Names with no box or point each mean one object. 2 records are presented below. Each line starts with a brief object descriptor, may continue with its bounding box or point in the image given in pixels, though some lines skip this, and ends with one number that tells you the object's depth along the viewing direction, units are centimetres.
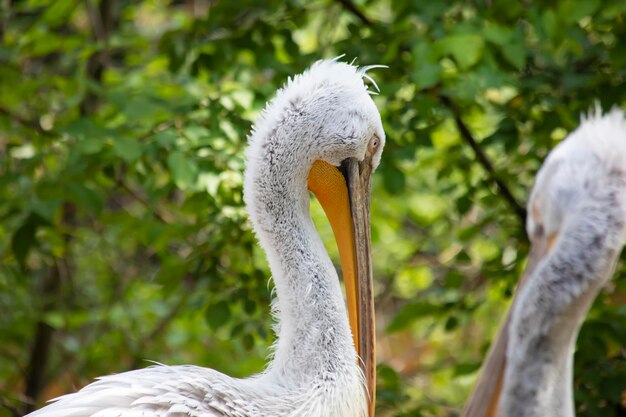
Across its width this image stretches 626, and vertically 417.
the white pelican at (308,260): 616
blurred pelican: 541
